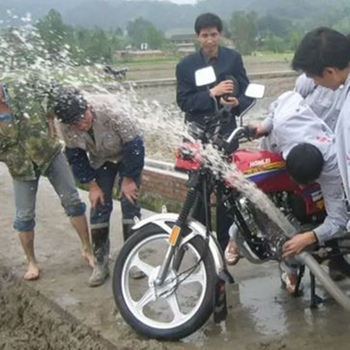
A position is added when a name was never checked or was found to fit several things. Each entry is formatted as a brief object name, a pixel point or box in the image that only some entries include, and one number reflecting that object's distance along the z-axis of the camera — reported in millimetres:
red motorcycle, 3857
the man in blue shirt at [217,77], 4914
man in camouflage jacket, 4859
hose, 3730
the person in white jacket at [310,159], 3650
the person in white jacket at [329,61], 3340
